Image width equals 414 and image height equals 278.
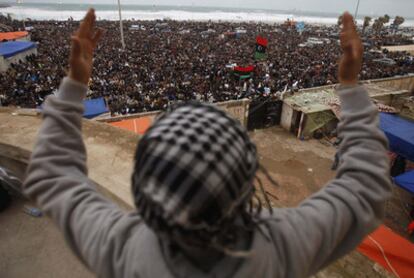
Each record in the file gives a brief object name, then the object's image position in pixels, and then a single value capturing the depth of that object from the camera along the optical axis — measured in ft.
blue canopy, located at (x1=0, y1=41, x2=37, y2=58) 49.55
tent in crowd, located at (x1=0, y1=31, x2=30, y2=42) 64.28
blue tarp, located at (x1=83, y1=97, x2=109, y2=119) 28.45
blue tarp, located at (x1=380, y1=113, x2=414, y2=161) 22.42
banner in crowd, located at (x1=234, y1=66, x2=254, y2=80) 51.34
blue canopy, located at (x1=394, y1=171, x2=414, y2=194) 19.42
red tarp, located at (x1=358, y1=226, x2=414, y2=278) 12.20
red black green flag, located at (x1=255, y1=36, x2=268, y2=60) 52.23
